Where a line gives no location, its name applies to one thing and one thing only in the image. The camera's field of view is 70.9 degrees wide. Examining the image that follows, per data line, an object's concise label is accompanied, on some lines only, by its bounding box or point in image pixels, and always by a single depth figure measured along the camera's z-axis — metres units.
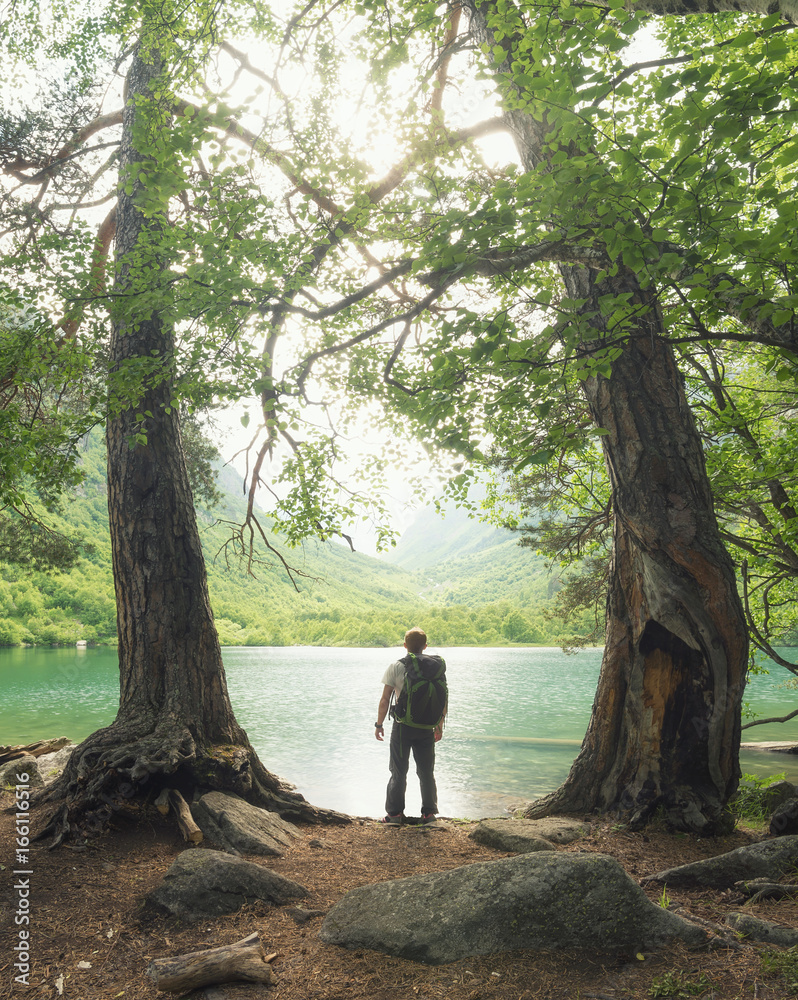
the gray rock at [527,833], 4.14
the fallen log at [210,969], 2.34
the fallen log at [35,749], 6.96
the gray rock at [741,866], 3.21
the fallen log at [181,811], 4.00
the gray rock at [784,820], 4.02
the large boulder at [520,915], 2.49
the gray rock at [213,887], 3.07
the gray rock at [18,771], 5.69
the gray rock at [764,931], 2.43
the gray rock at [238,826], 4.04
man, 5.59
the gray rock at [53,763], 6.36
